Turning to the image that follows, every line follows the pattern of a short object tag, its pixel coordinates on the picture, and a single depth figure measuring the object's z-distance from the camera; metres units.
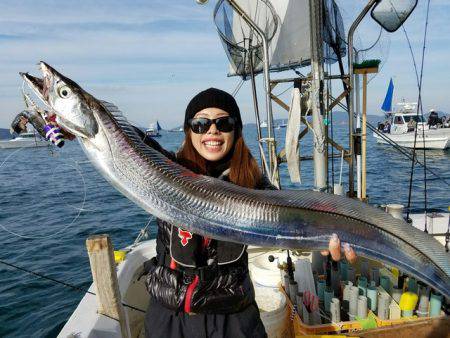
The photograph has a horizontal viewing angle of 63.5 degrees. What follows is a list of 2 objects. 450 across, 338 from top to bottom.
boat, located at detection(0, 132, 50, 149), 60.03
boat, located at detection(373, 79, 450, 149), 35.56
